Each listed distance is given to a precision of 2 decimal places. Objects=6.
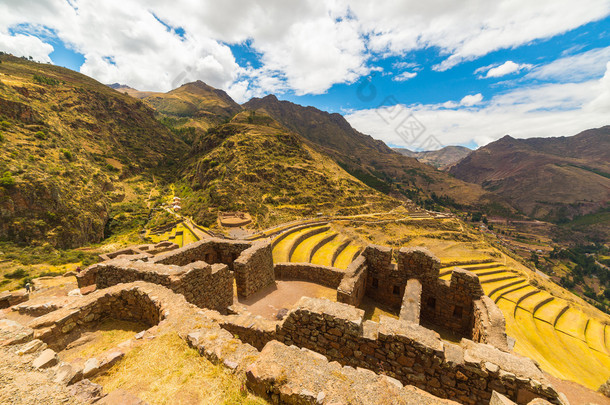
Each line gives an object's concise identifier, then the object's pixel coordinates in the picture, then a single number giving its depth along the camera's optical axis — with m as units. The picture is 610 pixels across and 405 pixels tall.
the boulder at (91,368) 4.18
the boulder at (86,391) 3.41
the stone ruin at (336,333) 4.03
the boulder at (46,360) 3.80
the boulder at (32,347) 4.01
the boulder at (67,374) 3.62
